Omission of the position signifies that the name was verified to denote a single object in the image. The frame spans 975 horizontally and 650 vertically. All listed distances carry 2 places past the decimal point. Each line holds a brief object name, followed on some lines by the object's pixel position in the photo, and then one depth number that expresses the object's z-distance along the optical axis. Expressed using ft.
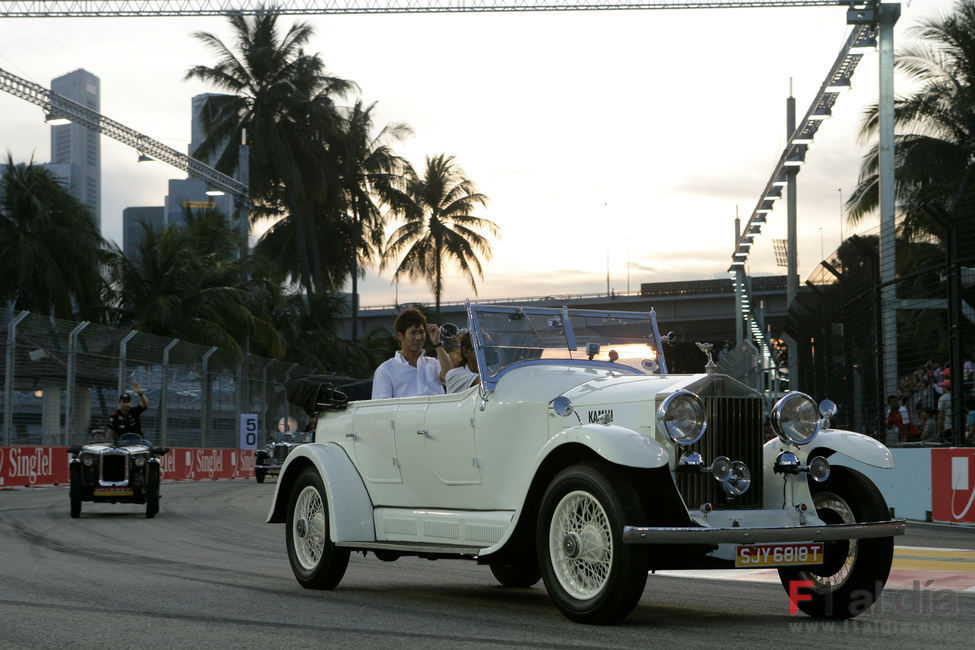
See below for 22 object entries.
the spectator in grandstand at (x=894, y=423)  56.41
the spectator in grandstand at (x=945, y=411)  51.80
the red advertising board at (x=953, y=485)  48.80
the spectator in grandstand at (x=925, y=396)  55.16
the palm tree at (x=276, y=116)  192.13
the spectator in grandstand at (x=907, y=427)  56.39
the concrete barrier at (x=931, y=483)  49.16
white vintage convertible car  20.49
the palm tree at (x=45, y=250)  134.62
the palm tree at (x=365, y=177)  207.51
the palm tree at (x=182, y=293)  135.74
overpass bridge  237.04
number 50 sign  116.78
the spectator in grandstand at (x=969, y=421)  50.00
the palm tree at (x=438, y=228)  221.46
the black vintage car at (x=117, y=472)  56.34
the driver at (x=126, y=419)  58.80
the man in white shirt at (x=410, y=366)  29.04
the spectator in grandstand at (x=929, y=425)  54.60
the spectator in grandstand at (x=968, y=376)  54.09
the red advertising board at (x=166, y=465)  83.92
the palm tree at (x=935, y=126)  124.26
